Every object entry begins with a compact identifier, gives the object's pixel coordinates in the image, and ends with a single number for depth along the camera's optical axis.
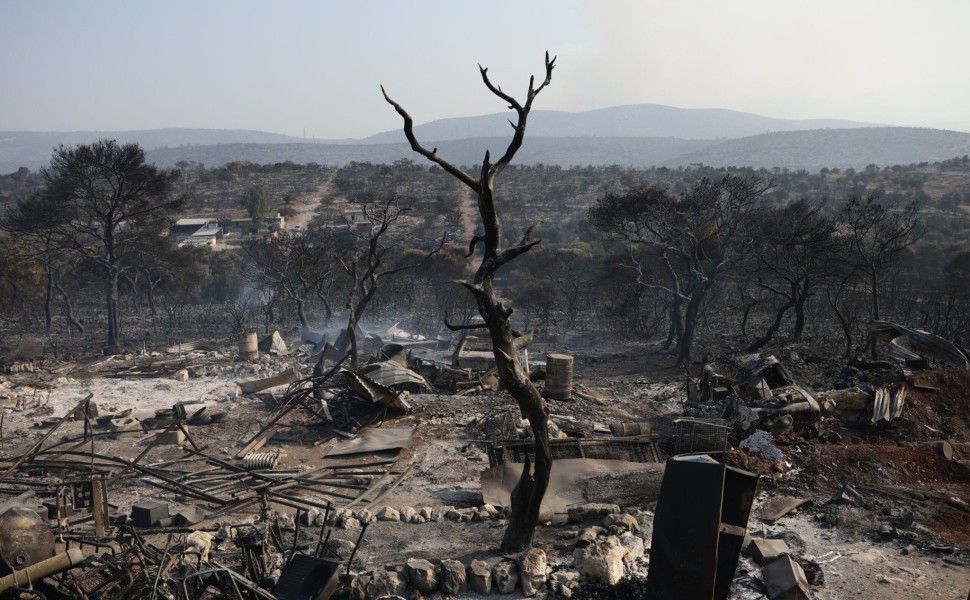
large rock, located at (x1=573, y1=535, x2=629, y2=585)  6.27
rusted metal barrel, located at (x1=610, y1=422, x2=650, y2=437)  11.37
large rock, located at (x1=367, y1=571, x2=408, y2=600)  6.14
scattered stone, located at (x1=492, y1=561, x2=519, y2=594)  6.26
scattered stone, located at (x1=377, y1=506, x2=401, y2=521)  8.32
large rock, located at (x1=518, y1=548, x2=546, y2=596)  6.23
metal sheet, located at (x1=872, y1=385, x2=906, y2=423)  11.42
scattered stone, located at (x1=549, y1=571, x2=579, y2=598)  6.12
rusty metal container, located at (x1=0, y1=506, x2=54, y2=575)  5.82
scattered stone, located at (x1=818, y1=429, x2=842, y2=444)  10.90
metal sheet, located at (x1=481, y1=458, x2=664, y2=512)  8.48
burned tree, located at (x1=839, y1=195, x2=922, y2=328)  20.06
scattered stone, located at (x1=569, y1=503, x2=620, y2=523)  7.91
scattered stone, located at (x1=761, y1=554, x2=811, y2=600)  5.88
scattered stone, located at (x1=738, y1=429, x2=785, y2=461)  9.91
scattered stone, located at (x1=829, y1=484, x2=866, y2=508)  8.20
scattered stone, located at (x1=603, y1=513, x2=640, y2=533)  7.42
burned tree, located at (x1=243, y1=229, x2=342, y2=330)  26.16
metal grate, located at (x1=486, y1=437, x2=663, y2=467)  9.81
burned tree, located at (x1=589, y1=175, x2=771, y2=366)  20.62
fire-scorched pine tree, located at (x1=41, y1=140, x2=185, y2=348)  23.75
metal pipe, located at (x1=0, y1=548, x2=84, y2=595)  5.56
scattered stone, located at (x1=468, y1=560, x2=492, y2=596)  6.26
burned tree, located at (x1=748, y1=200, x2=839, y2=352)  20.97
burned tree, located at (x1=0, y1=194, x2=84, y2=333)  25.97
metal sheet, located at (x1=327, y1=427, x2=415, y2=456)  11.41
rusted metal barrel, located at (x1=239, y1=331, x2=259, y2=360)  20.30
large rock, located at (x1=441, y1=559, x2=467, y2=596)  6.24
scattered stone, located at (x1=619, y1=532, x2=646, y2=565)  6.73
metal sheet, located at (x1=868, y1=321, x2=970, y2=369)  14.16
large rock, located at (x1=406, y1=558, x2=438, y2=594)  6.25
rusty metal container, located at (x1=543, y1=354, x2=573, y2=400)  14.81
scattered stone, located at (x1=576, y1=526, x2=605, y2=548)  6.93
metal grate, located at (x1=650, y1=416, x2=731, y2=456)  10.11
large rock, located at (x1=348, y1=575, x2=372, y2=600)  6.11
